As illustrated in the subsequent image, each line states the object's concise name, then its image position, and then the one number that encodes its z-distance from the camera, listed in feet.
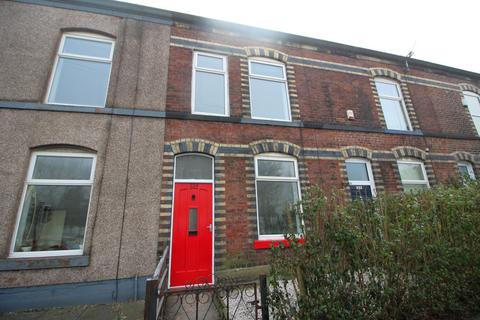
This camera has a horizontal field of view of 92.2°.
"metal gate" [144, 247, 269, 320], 8.98
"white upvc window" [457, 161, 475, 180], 29.04
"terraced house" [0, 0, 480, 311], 16.02
